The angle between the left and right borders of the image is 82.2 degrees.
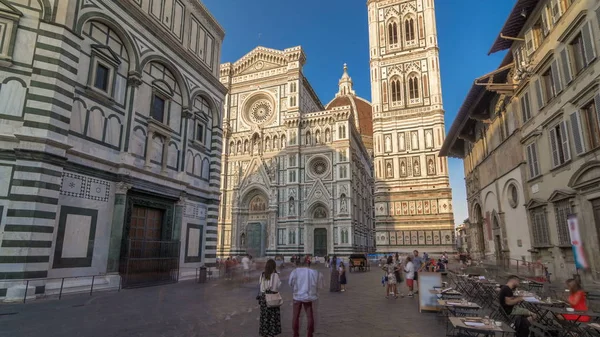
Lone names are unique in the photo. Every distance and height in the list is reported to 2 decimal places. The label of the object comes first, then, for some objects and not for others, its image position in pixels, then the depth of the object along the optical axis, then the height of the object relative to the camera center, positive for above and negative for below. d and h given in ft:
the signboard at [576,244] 39.27 -0.26
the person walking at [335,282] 45.24 -5.33
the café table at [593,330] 16.65 -4.58
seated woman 22.02 -3.47
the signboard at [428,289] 29.32 -4.09
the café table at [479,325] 16.24 -4.04
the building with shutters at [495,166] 57.00 +14.38
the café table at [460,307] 21.93 -4.14
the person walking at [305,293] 19.85 -3.00
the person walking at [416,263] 45.19 -2.84
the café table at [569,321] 17.51 -4.12
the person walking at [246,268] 58.61 -4.89
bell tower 130.62 +44.06
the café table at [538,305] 21.29 -4.16
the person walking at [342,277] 45.83 -4.76
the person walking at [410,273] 40.14 -3.74
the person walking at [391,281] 39.34 -4.49
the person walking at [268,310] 19.58 -3.93
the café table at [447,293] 26.96 -4.09
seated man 19.35 -3.85
